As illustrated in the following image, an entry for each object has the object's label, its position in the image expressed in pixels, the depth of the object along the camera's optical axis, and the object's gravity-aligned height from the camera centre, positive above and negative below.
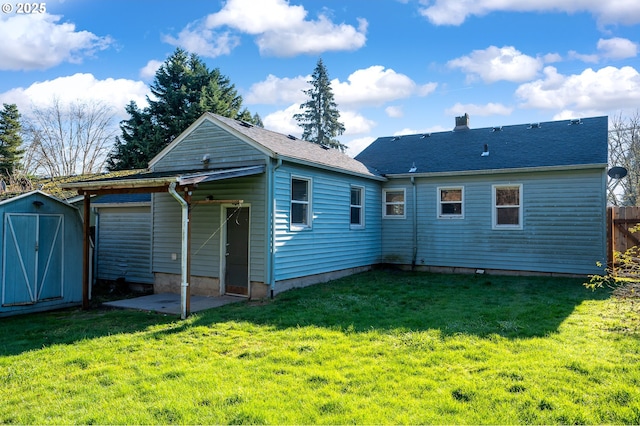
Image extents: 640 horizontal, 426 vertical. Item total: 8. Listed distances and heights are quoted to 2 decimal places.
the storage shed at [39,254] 8.02 -0.74
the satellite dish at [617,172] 12.20 +1.38
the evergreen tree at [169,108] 24.45 +6.68
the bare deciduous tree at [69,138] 27.44 +5.57
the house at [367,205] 9.10 +0.36
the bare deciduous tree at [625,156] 23.38 +3.69
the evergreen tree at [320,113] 34.56 +8.85
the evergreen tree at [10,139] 25.89 +5.02
